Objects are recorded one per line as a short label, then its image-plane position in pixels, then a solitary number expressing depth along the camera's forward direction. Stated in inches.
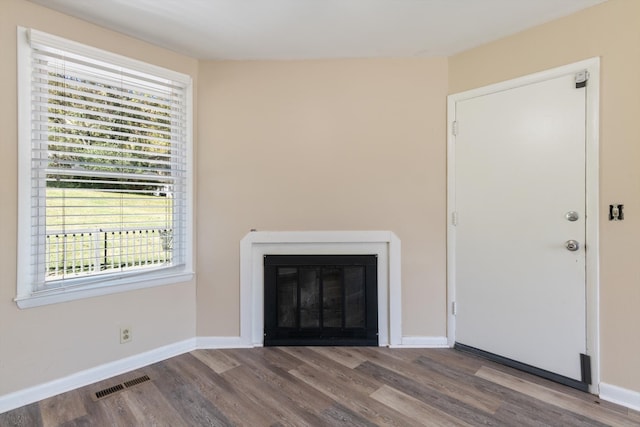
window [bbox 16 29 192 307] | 70.2
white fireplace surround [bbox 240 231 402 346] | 96.1
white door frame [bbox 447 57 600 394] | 70.1
